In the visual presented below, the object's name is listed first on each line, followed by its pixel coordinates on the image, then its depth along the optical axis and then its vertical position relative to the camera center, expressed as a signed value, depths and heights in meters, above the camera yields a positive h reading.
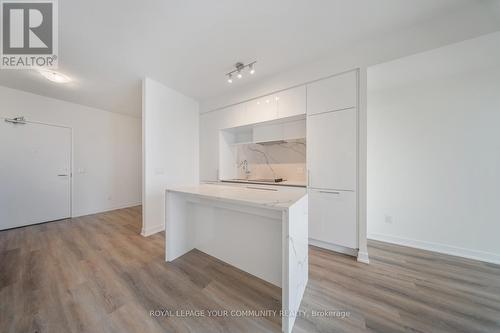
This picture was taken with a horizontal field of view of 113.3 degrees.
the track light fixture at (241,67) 2.40 +1.49
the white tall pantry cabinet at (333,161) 2.10 +0.07
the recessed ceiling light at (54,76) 2.54 +1.45
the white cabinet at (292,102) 2.48 +1.01
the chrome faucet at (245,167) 3.84 -0.02
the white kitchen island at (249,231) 1.21 -0.69
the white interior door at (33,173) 3.04 -0.15
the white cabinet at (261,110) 2.79 +1.01
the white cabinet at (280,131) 2.79 +0.64
